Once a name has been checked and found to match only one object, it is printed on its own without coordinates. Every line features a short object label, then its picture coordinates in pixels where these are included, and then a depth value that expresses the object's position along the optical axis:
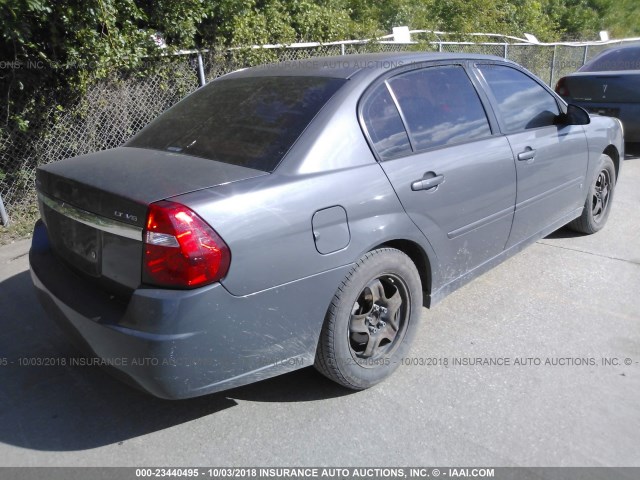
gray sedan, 2.34
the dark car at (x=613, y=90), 7.68
